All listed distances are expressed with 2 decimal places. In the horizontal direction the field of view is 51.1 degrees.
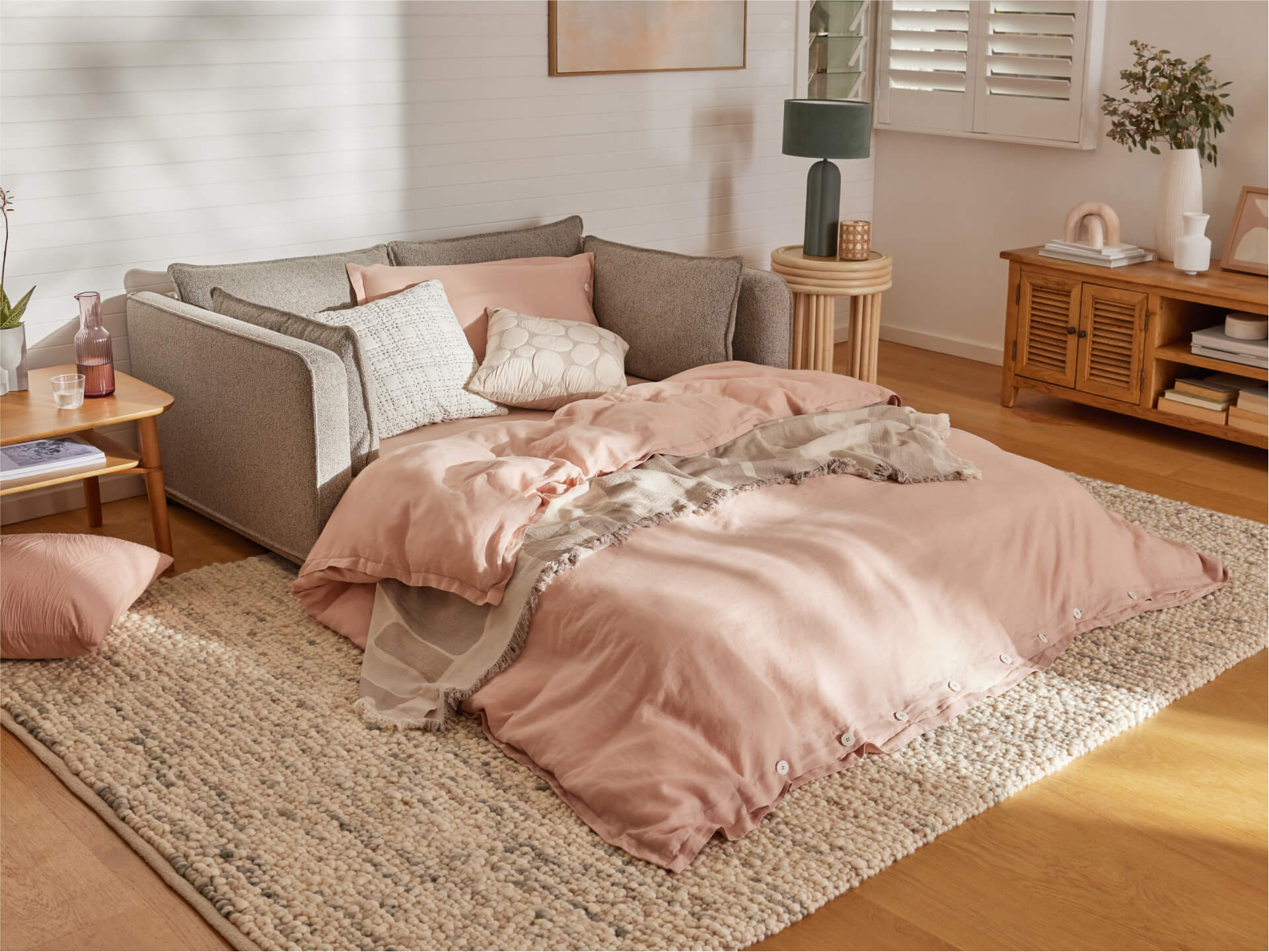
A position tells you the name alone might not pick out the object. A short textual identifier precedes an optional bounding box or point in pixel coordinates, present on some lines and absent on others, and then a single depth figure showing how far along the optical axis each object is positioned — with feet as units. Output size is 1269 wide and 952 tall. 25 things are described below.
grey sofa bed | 10.68
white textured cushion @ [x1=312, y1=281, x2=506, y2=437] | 11.74
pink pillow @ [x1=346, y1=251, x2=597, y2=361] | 12.92
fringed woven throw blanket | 9.02
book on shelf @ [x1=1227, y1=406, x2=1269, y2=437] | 14.05
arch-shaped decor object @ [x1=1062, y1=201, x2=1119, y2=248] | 15.51
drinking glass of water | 10.84
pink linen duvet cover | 8.01
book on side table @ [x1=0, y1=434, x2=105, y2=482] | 10.42
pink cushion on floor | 9.75
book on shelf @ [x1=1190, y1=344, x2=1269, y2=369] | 13.94
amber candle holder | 15.48
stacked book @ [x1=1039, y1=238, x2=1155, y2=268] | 15.20
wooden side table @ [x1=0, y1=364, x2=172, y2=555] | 10.46
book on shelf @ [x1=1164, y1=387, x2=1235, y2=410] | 14.43
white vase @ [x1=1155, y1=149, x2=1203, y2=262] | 15.08
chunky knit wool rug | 7.13
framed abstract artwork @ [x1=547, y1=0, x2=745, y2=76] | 15.51
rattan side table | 15.24
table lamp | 15.26
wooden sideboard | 14.43
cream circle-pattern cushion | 12.26
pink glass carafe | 11.12
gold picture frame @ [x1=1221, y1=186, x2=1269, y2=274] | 14.74
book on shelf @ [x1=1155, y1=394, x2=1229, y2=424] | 14.44
